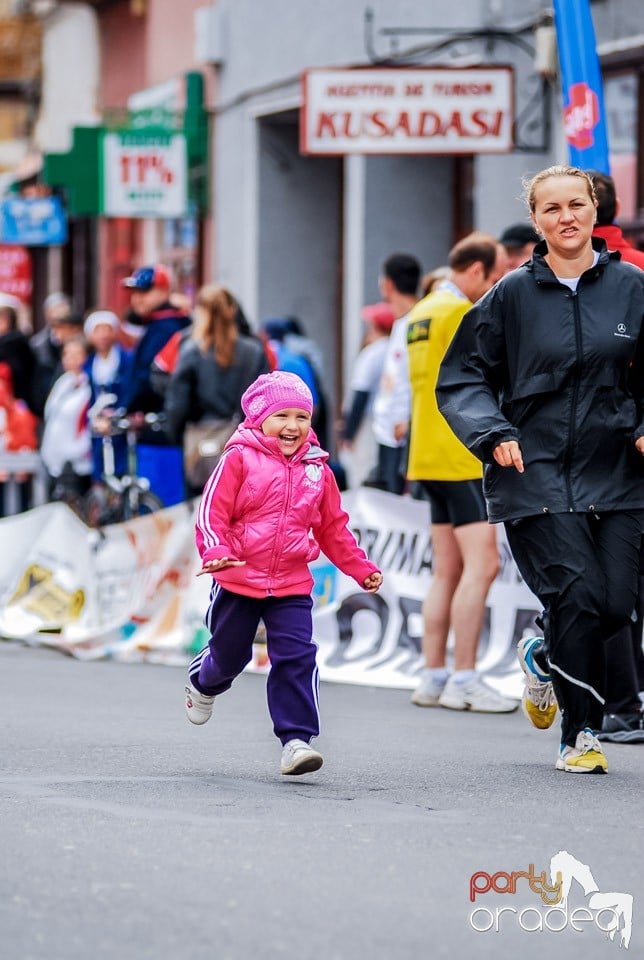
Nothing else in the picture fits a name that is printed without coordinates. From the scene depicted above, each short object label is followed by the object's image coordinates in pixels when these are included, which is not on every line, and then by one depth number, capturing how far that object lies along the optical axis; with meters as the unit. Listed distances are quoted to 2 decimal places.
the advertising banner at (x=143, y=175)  21.33
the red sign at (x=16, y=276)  32.50
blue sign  27.72
